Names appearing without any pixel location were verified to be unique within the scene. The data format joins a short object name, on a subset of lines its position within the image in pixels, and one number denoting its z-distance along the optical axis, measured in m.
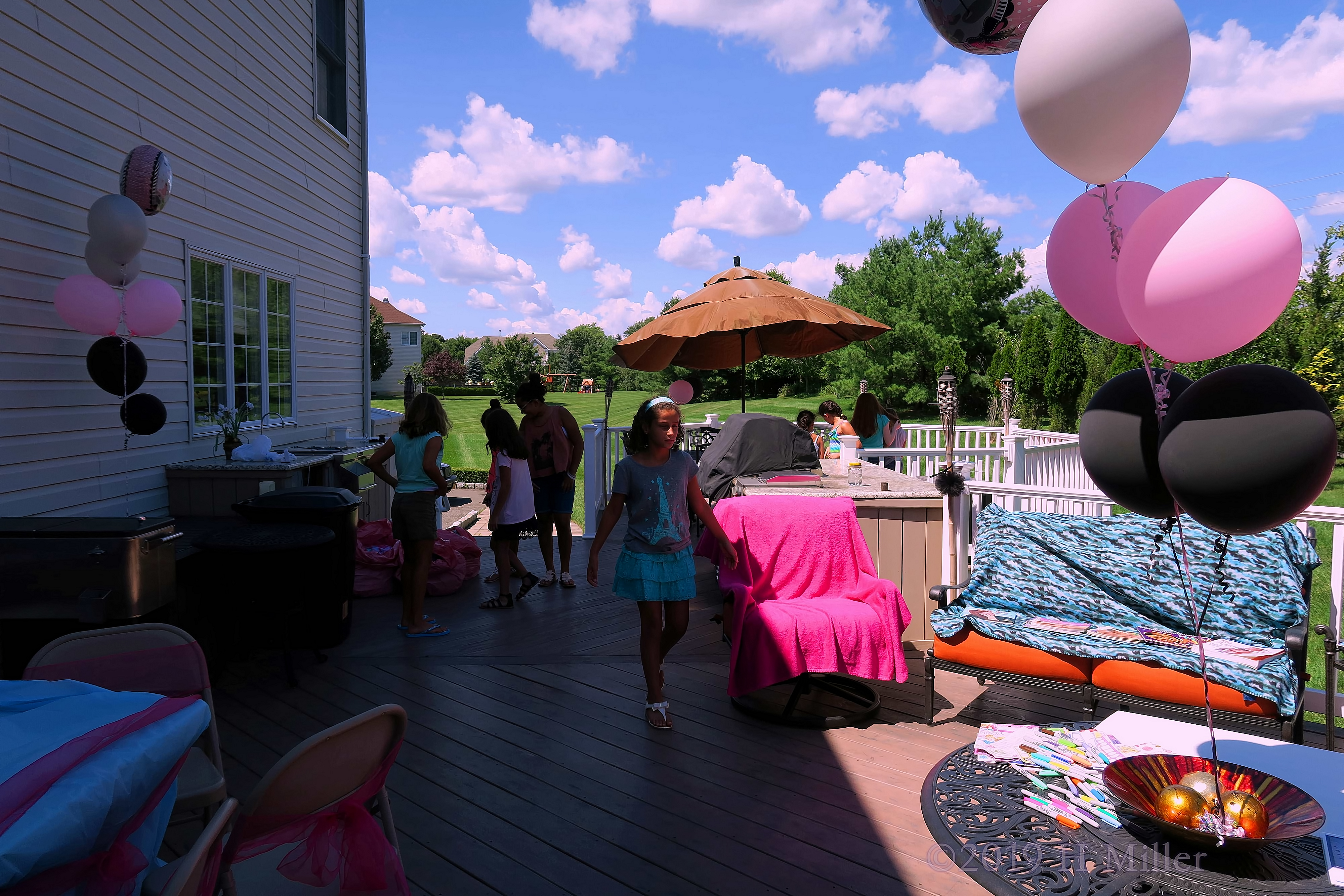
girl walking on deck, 3.75
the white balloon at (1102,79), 2.07
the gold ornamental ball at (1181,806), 2.19
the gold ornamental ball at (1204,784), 2.23
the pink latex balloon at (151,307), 4.30
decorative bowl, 2.11
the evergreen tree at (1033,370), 24.44
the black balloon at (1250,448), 1.86
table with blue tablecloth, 1.15
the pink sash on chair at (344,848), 1.72
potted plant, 5.89
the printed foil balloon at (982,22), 2.85
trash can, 4.75
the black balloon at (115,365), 4.33
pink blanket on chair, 3.91
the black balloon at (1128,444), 2.30
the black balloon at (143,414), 4.55
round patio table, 2.08
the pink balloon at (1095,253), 2.53
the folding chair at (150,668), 2.25
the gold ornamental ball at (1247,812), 2.14
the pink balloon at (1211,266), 1.95
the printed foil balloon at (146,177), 4.38
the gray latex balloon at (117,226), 4.00
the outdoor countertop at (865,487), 4.91
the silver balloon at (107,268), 4.09
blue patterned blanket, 3.69
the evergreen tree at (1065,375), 23.45
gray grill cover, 6.07
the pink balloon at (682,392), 9.24
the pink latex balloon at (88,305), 4.05
